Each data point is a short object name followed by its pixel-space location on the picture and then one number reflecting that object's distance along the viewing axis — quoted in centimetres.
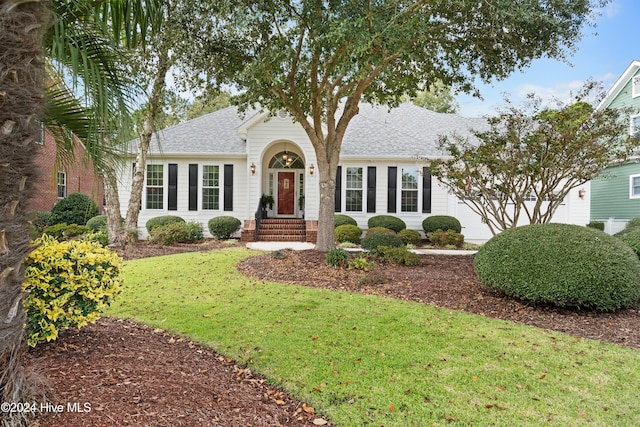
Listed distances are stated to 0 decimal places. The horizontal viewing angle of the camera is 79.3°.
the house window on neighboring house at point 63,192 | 2171
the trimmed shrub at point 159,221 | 1548
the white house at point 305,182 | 1614
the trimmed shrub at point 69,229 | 1448
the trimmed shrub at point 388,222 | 1560
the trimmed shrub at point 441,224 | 1555
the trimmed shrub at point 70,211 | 1741
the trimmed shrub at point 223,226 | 1555
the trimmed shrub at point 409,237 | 1489
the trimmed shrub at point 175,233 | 1394
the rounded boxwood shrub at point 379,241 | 1155
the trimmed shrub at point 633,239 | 749
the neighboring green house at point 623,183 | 1770
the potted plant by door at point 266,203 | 1715
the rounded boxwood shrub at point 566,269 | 563
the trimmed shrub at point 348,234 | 1458
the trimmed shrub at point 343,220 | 1561
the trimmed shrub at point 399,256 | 962
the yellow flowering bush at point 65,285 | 313
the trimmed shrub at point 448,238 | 1446
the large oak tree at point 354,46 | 725
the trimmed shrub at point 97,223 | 1515
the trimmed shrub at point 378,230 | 1443
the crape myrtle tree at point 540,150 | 811
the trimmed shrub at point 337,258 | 905
